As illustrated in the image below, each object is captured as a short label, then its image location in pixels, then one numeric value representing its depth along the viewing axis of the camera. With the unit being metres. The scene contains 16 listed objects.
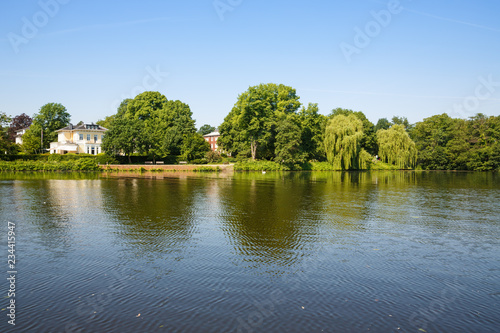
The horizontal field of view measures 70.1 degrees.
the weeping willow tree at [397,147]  73.49
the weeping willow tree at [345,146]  68.19
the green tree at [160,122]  78.06
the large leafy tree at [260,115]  73.69
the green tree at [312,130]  78.94
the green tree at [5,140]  66.31
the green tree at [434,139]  81.19
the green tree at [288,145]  70.12
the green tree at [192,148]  77.38
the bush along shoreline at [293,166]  70.50
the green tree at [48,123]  88.12
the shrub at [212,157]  76.44
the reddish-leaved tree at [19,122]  127.37
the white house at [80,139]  84.31
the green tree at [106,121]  112.25
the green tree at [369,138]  81.12
